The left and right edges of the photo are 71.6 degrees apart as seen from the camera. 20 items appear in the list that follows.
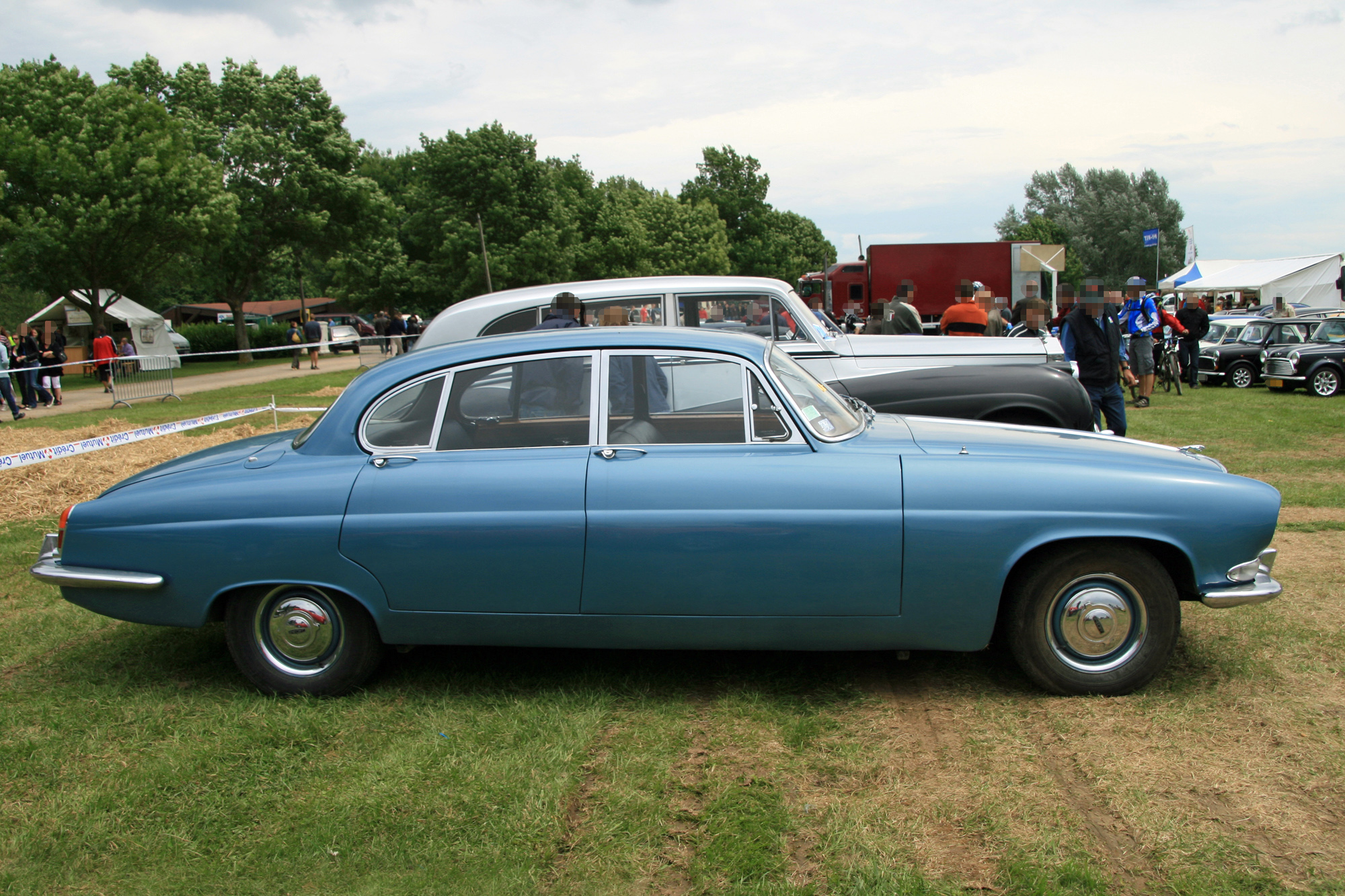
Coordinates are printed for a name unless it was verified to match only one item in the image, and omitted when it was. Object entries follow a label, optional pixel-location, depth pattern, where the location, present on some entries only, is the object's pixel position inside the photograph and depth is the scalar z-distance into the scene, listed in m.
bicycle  17.05
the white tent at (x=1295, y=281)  36.94
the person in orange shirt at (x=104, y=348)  25.34
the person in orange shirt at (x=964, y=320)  10.49
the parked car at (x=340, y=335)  42.91
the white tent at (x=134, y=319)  33.50
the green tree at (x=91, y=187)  27.28
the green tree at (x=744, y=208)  85.81
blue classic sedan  3.78
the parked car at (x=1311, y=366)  16.44
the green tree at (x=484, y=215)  47.59
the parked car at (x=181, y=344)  44.84
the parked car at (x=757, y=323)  7.66
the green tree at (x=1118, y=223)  73.94
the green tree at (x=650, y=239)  58.78
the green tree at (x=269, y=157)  36.81
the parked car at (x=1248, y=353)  18.55
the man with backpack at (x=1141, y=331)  14.88
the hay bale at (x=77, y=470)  8.50
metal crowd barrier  19.44
